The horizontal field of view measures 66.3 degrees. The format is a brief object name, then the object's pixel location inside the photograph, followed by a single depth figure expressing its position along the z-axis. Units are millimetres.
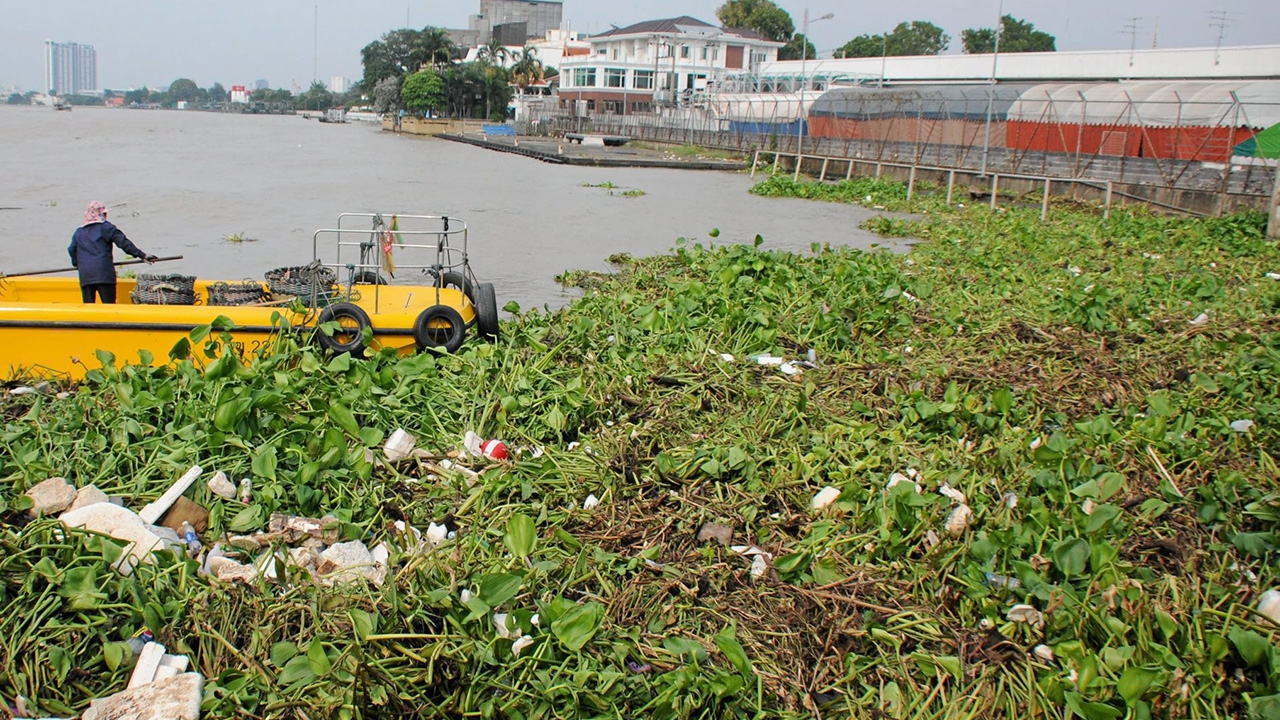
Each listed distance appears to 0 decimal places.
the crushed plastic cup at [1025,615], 3988
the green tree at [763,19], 96000
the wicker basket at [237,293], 7758
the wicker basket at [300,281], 7841
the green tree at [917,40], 97938
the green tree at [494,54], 101000
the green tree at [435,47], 95250
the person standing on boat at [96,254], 7871
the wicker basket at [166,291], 7682
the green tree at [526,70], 97500
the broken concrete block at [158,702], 3240
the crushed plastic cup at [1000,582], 4230
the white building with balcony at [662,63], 79312
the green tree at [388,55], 116250
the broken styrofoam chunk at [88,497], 4391
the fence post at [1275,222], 15492
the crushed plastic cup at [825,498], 5004
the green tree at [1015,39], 86375
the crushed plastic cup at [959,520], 4723
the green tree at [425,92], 86750
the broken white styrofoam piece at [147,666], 3443
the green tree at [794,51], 94500
